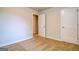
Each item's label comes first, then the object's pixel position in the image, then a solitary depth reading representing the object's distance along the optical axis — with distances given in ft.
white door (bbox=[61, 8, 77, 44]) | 6.65
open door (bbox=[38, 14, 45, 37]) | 9.94
